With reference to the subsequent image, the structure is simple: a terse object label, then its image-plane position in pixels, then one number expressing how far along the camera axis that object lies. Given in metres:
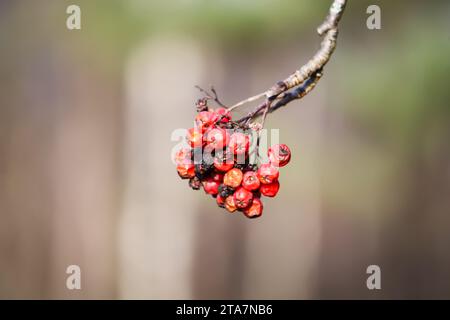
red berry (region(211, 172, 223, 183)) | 0.57
